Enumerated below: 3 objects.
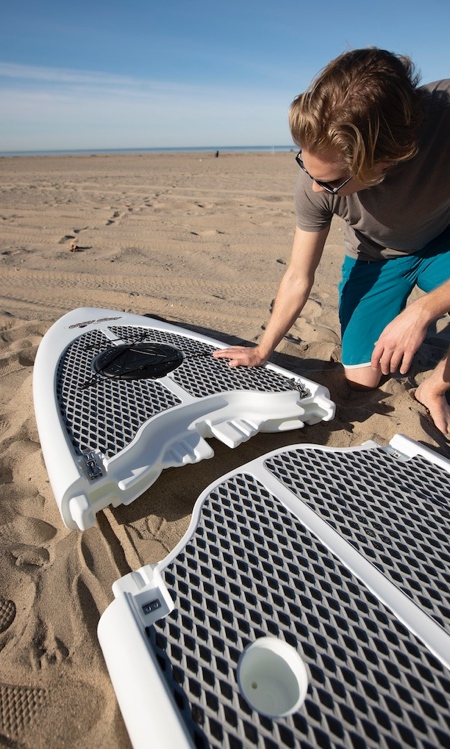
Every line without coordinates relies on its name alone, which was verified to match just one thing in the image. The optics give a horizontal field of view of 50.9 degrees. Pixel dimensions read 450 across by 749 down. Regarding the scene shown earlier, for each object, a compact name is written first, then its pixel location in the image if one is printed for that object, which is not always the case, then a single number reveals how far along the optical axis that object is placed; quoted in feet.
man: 4.25
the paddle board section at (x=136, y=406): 4.29
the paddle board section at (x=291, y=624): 2.45
